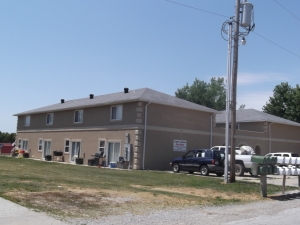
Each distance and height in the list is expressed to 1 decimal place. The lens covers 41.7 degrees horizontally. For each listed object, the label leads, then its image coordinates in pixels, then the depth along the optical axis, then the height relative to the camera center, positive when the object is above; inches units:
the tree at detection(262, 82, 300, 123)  2229.3 +332.6
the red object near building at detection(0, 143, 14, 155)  2009.1 -5.2
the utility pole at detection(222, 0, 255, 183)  749.3 +186.2
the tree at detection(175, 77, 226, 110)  2908.5 +464.4
